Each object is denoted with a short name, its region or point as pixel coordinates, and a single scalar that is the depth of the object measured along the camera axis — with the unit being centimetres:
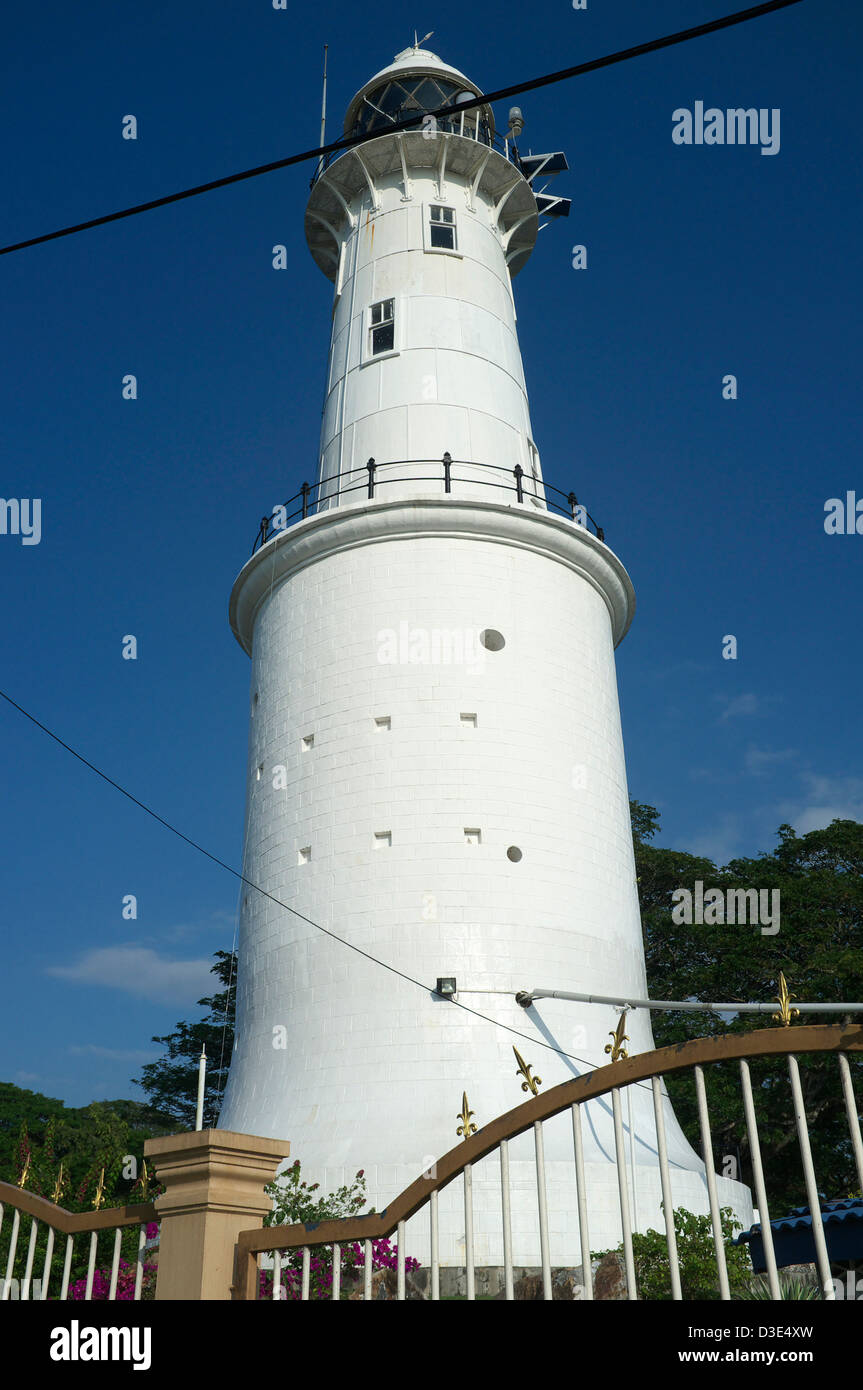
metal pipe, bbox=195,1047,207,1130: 697
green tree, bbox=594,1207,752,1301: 1174
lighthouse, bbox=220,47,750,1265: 1700
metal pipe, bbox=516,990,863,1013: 1689
